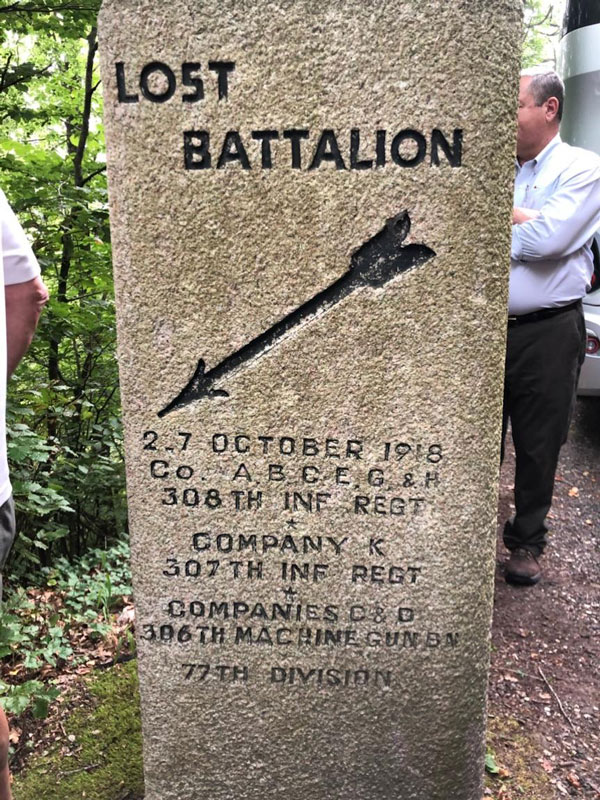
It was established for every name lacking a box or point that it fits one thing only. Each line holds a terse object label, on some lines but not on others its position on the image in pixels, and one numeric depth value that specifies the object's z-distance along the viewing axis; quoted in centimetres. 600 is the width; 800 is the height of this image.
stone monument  161
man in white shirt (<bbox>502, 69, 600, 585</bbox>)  290
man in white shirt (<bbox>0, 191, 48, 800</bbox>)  187
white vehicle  501
